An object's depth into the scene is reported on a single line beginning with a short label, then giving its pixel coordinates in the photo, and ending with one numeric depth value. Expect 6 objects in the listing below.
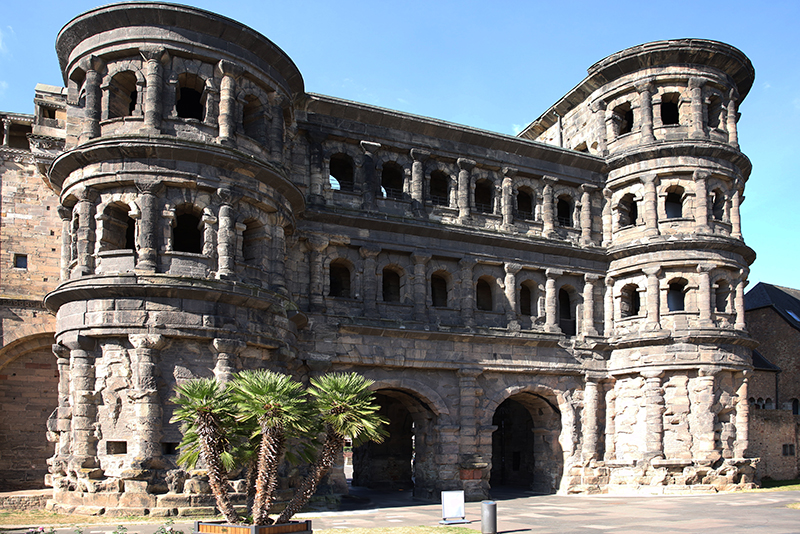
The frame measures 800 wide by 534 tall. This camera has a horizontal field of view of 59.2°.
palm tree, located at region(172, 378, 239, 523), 12.61
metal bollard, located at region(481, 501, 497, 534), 15.34
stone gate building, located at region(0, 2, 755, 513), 18.70
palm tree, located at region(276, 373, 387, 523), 13.34
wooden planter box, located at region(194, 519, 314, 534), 11.86
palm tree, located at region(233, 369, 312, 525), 12.59
